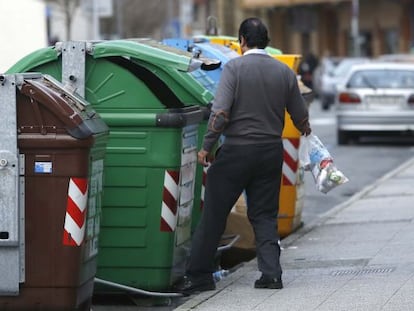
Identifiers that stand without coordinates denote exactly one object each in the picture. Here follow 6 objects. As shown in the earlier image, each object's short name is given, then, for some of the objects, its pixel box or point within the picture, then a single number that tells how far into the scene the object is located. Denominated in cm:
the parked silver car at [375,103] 4466
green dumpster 1616
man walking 1614
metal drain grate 1741
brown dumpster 1436
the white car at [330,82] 7561
